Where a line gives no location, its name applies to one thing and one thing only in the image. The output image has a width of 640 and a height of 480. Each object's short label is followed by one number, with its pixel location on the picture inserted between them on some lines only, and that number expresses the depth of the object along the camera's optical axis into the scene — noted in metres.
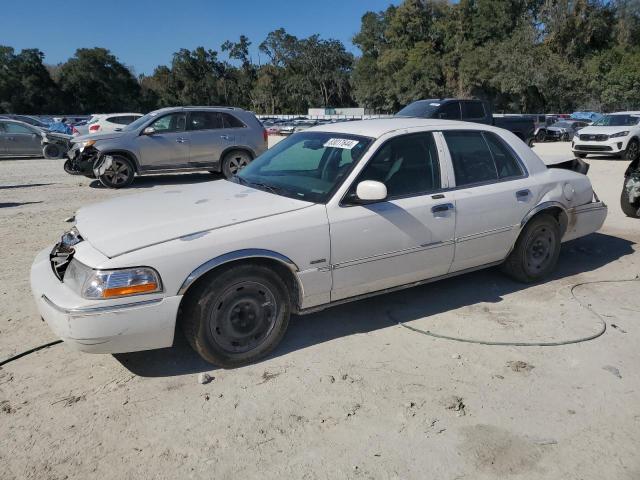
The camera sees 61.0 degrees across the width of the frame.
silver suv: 11.56
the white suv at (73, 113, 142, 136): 18.29
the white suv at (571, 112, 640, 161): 17.16
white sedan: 3.36
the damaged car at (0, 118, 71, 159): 19.14
